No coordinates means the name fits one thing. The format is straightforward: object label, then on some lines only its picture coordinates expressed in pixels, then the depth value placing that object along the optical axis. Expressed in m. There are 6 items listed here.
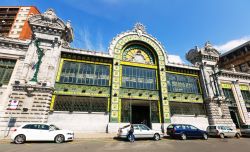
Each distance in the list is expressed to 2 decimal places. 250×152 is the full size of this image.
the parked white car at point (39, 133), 11.16
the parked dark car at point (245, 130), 19.61
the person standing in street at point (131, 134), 13.11
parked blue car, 15.16
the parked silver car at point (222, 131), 17.81
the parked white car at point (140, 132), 13.60
